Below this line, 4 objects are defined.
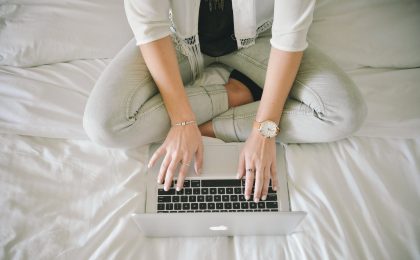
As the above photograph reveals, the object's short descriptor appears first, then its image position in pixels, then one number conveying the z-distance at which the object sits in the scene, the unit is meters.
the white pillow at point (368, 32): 1.11
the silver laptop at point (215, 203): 0.72
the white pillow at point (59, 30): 1.10
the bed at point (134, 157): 0.83
